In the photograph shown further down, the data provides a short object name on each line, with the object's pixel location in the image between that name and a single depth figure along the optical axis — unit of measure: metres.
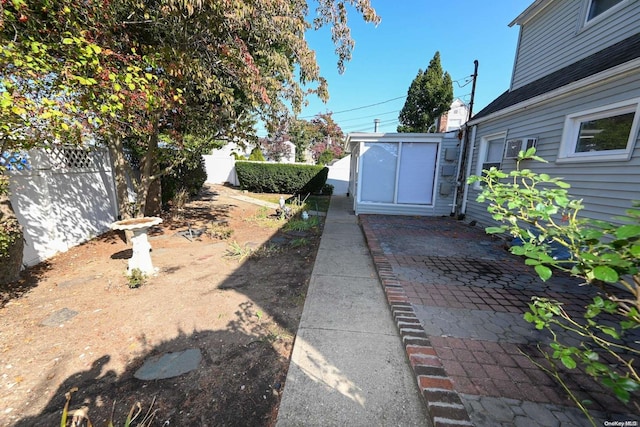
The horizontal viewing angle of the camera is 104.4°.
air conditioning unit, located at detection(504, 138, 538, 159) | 4.93
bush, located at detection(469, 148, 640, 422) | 1.03
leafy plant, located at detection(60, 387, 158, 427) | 1.65
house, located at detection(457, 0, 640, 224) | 3.43
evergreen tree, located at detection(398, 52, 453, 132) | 15.50
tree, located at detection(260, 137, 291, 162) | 24.92
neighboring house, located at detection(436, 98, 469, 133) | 21.27
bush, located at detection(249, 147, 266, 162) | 18.78
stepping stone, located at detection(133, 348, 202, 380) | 2.07
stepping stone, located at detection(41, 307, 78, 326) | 2.71
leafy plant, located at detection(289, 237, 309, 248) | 5.31
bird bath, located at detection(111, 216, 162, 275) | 3.73
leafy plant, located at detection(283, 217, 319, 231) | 6.62
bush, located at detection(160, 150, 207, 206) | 8.34
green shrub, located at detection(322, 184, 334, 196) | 14.55
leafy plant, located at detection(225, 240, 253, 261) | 4.63
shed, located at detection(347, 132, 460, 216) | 7.54
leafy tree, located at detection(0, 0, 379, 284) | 2.38
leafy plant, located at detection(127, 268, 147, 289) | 3.47
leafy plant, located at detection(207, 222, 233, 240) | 5.86
